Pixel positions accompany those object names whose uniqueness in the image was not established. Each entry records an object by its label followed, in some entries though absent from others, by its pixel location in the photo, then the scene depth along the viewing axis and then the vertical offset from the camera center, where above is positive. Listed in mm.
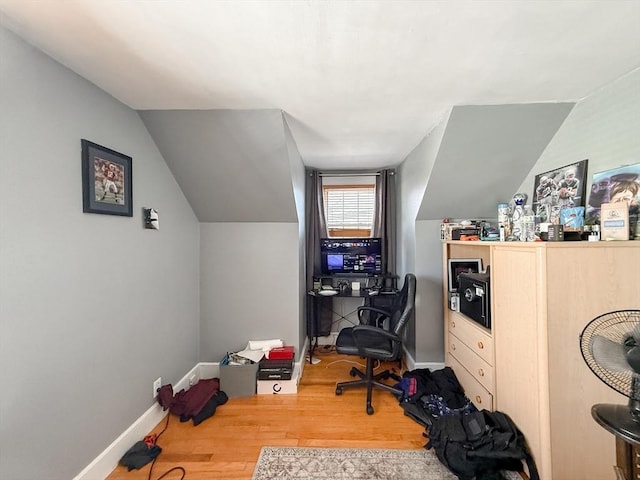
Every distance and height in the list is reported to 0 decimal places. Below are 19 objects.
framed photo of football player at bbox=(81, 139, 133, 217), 1521 +375
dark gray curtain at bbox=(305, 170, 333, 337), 3379 -44
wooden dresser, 1412 -592
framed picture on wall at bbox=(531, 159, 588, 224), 1847 +352
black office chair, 2236 -898
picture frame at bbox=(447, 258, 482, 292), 2552 -276
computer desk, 3033 -756
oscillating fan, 1042 -525
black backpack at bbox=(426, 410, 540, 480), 1508 -1225
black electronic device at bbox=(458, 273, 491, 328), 1966 -463
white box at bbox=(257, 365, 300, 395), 2457 -1345
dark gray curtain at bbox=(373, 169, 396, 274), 3414 +293
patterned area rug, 1593 -1402
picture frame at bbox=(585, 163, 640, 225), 1521 +287
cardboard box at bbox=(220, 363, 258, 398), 2422 -1270
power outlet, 2066 -1129
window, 3615 +421
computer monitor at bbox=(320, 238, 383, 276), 3336 -221
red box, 2564 -1098
